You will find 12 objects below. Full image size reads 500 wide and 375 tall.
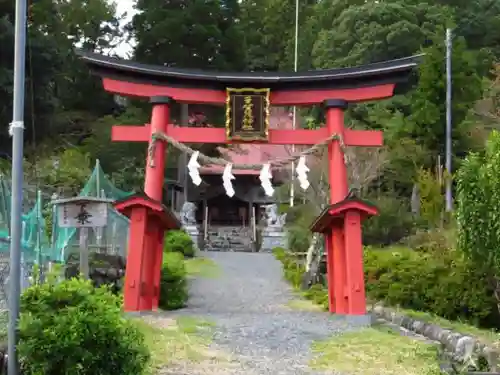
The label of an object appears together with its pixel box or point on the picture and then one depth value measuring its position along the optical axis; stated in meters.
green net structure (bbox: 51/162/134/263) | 14.25
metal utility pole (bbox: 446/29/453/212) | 26.94
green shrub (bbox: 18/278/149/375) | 6.38
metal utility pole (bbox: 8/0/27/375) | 6.44
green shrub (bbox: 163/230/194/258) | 29.73
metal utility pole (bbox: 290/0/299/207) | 34.05
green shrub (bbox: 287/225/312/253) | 29.38
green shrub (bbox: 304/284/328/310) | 17.61
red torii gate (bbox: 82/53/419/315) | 15.05
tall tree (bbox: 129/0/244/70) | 36.75
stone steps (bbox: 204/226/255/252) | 37.19
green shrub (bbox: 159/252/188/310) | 16.30
